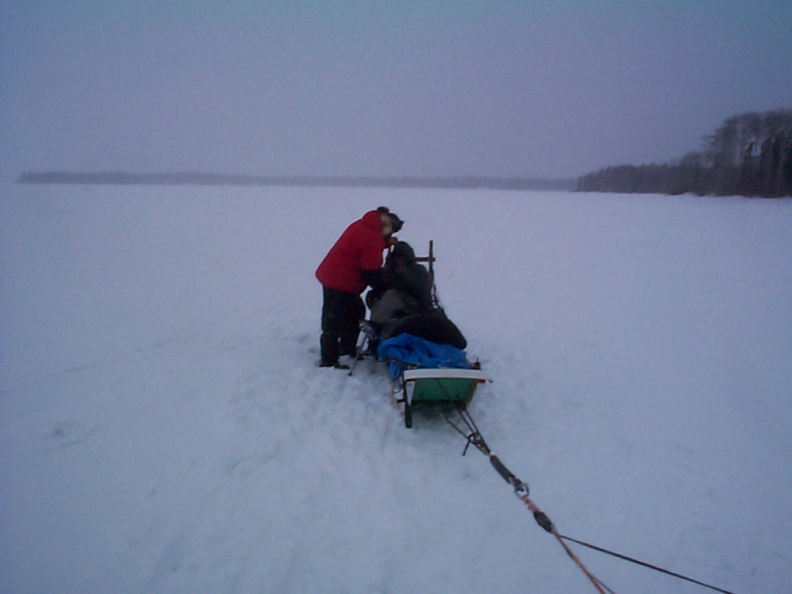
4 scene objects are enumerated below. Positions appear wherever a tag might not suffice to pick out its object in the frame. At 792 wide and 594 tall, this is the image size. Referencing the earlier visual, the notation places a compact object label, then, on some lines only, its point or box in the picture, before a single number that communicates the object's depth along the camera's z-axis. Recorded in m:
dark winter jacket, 4.34
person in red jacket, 4.17
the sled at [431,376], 3.22
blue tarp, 3.54
